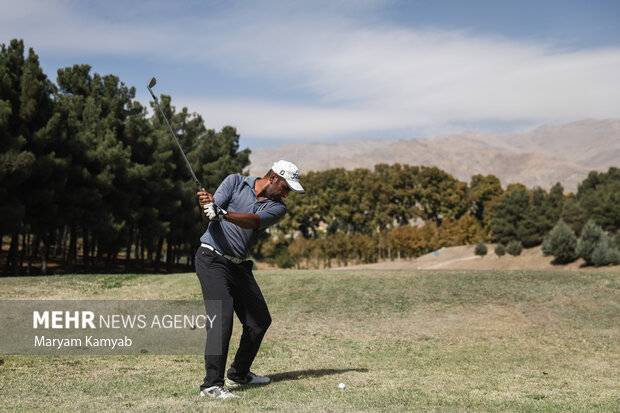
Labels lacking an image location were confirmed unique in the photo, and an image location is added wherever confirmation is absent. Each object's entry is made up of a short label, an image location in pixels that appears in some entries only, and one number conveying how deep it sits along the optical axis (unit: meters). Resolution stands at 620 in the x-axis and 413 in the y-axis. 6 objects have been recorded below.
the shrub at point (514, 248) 68.50
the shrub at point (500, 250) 69.25
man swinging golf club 7.20
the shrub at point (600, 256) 43.56
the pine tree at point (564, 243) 50.88
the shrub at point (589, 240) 46.00
